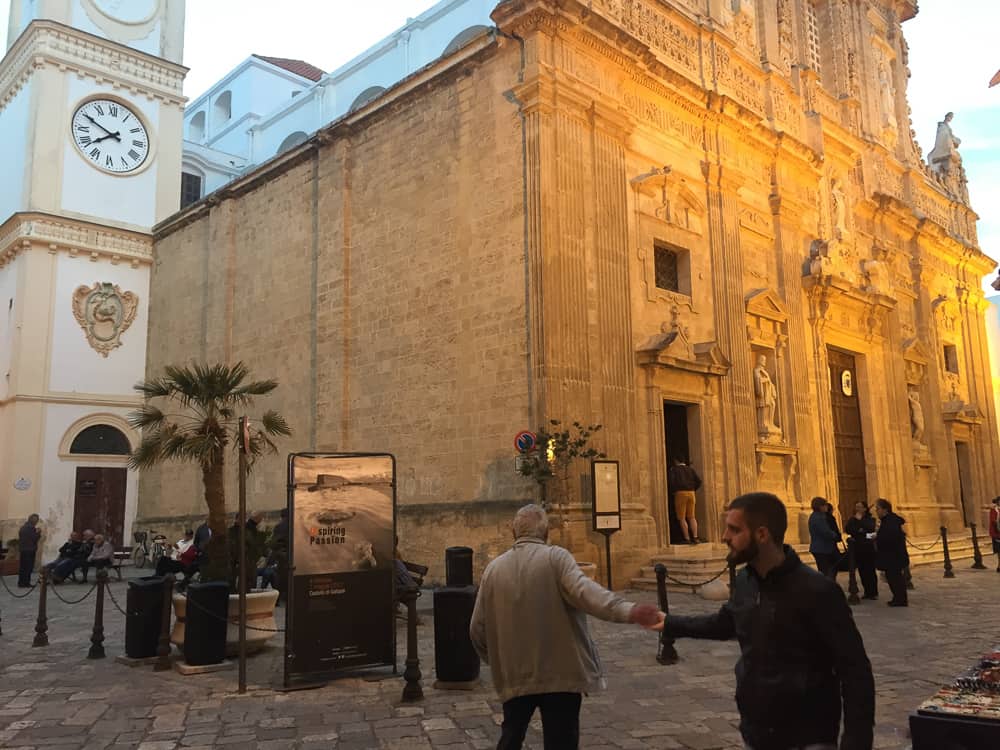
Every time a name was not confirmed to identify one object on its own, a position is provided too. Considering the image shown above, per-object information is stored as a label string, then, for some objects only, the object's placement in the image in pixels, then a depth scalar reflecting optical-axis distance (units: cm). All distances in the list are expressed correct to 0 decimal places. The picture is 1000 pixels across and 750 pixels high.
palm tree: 942
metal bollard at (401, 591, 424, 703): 671
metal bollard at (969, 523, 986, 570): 1717
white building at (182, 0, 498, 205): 2634
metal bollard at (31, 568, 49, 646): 959
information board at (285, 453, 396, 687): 720
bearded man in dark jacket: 256
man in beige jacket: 376
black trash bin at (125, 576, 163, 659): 833
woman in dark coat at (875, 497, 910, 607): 1163
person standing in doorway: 1511
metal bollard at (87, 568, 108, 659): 875
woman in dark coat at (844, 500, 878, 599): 1248
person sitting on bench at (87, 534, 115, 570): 1694
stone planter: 838
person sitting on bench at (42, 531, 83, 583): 1672
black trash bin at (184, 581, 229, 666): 794
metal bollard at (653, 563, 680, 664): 799
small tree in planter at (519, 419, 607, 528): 1266
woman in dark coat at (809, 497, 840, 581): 1145
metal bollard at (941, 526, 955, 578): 1561
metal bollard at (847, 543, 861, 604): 1216
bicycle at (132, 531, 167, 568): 2169
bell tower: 2239
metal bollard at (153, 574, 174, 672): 805
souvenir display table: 272
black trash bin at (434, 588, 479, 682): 709
